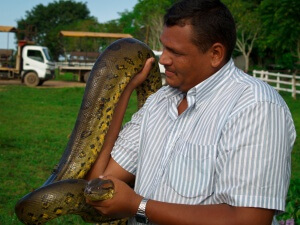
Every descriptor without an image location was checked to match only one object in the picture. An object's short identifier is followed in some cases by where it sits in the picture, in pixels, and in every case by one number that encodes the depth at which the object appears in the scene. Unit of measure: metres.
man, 2.26
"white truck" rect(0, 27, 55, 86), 31.53
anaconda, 2.87
